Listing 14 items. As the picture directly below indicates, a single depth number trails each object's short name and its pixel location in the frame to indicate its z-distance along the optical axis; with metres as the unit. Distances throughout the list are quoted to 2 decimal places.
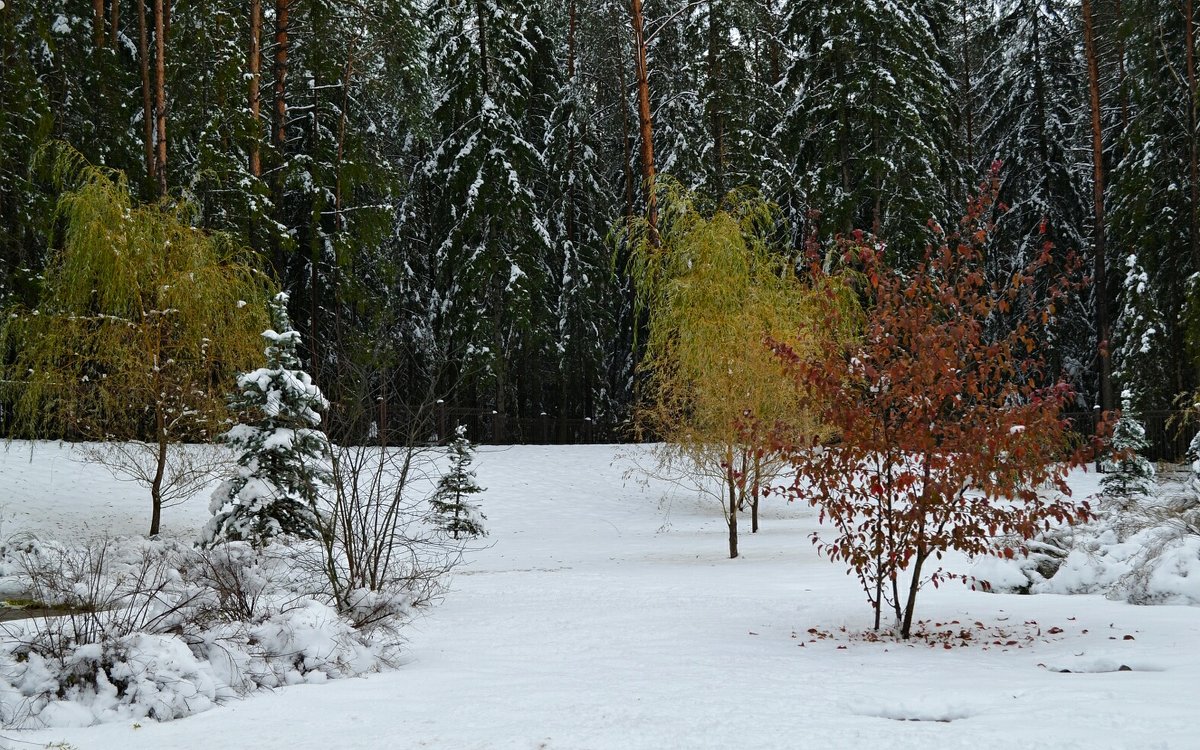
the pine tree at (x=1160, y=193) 23.00
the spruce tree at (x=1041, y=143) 27.41
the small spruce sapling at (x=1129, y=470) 17.84
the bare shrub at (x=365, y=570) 8.22
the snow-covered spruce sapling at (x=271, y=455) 12.88
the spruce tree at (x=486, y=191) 25.69
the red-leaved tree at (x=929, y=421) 7.29
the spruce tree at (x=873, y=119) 23.61
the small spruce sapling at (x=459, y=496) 16.88
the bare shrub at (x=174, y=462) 14.93
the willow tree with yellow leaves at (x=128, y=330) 14.66
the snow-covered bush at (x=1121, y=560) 8.91
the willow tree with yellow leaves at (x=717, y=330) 14.74
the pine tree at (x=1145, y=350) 23.75
